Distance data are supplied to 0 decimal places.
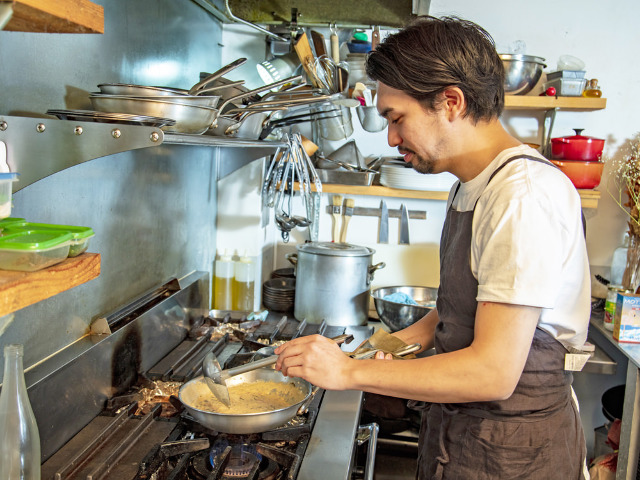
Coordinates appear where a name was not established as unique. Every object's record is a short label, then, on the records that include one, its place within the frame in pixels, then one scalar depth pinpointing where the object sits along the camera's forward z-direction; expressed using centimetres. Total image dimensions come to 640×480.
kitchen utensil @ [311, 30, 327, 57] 232
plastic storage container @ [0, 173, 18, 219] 75
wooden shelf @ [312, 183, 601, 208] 240
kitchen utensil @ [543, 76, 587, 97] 241
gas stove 114
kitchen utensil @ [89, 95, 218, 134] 109
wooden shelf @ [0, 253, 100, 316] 64
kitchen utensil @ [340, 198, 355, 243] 270
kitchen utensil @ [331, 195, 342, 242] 266
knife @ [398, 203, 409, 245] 268
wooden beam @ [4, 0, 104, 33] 64
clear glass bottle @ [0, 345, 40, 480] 93
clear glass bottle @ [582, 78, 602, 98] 241
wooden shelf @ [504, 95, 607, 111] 239
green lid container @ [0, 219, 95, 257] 79
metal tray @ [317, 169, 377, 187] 244
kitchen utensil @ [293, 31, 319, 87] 197
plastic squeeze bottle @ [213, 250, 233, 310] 232
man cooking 98
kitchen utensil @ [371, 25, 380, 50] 244
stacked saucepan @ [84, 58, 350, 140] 109
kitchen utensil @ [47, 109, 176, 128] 97
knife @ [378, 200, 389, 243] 268
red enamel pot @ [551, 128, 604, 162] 239
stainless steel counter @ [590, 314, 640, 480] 192
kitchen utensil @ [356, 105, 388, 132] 243
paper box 207
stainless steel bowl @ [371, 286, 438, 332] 209
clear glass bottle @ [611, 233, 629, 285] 251
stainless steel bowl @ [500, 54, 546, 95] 234
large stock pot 219
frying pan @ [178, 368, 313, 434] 120
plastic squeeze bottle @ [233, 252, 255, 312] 232
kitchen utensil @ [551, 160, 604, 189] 239
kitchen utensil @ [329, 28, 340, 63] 244
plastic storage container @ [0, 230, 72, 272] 69
